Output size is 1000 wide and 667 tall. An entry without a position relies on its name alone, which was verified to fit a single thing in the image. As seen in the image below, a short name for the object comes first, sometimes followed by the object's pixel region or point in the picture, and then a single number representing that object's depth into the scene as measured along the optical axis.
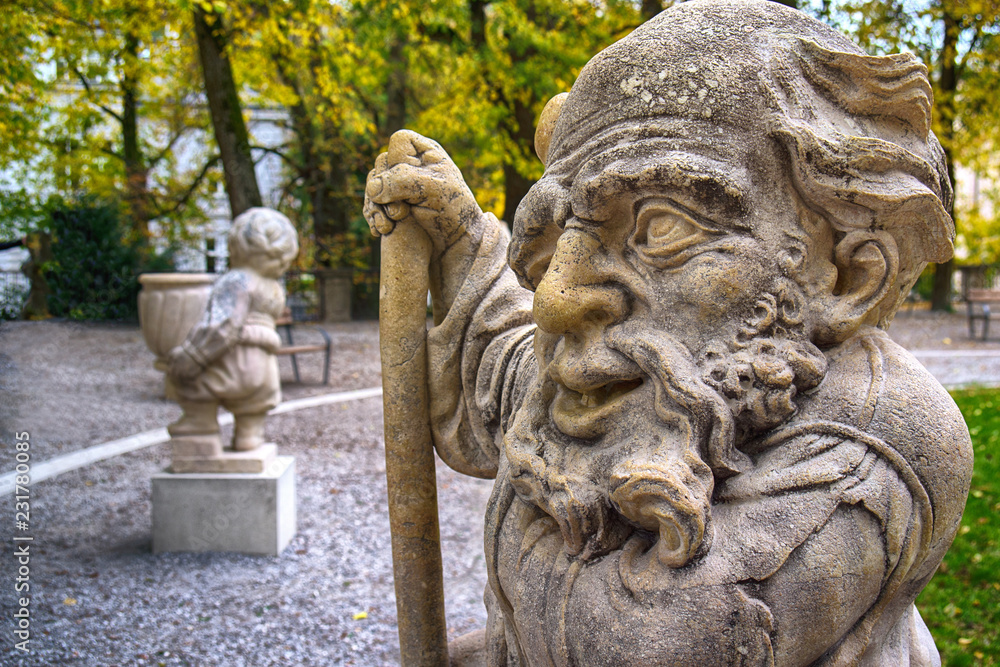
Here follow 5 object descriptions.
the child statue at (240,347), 5.20
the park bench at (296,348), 9.70
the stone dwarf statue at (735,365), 1.31
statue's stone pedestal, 5.16
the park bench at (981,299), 12.98
